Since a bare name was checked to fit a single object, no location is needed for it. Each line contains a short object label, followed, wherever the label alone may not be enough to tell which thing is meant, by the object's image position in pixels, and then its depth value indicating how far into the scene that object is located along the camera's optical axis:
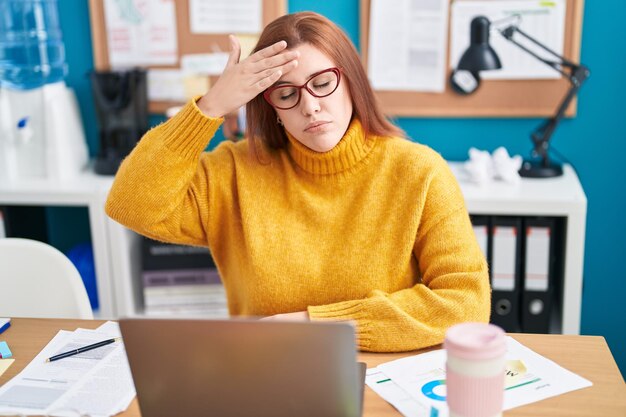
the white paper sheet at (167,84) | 2.74
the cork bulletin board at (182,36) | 2.63
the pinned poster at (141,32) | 2.70
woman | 1.47
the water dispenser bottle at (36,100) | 2.55
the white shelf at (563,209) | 2.19
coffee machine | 2.62
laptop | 0.91
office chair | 1.59
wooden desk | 1.10
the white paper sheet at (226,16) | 2.64
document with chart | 1.12
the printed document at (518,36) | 2.45
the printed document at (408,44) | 2.53
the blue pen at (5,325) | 1.44
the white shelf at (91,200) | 2.42
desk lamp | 2.25
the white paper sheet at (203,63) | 2.71
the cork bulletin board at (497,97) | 2.45
